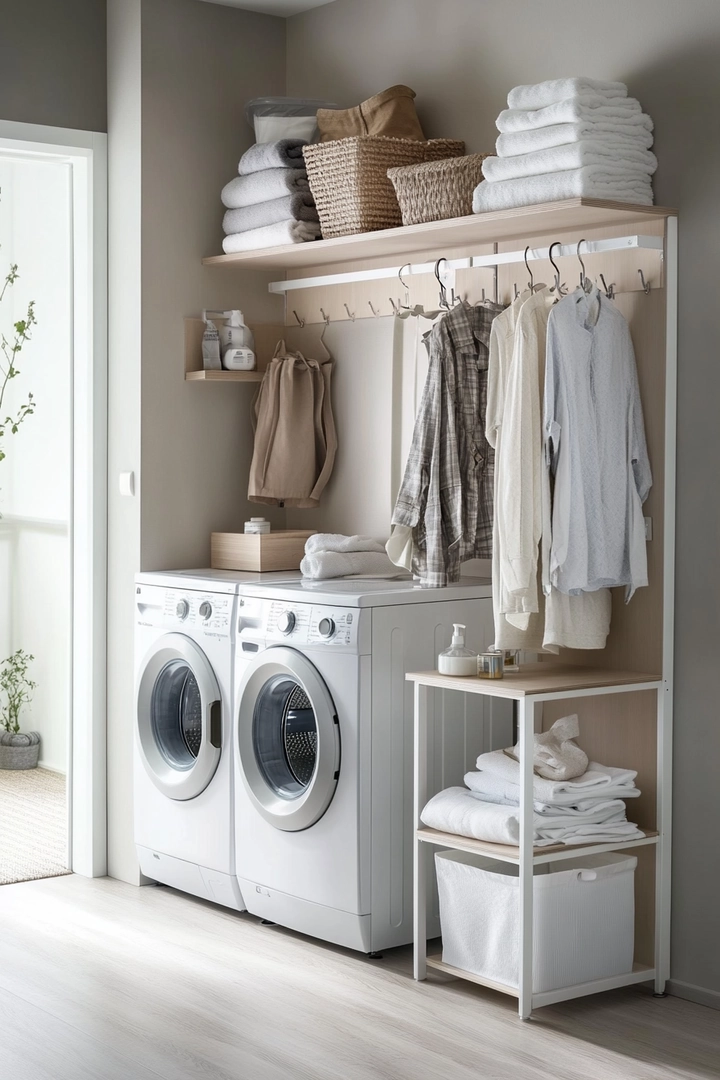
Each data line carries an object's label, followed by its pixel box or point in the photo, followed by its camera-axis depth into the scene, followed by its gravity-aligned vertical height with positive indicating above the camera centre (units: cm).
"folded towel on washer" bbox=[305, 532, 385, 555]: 373 -16
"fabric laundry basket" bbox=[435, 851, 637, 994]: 303 -100
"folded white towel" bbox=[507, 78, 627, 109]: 298 +90
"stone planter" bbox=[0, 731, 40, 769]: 486 -96
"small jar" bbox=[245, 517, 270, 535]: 402 -12
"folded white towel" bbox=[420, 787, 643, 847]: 302 -77
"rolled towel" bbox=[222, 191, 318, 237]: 388 +80
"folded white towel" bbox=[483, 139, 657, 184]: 298 +75
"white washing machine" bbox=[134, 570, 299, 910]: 371 -70
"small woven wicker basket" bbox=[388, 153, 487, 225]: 334 +76
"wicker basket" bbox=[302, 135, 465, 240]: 362 +85
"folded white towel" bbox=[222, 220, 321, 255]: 385 +73
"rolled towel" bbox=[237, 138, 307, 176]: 391 +97
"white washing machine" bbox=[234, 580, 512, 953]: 330 -65
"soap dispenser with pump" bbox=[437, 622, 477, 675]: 318 -40
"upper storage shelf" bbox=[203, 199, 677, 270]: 307 +66
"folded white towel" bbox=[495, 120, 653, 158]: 299 +80
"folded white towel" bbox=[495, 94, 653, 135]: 298 +85
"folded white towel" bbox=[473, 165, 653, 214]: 298 +68
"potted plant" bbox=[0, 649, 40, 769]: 483 -83
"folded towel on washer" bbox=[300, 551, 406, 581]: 367 -22
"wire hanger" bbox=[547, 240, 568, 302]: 324 +52
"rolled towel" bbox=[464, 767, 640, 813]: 305 -70
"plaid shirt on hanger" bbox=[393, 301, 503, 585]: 348 +8
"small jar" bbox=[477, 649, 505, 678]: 315 -41
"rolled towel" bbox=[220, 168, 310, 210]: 389 +88
